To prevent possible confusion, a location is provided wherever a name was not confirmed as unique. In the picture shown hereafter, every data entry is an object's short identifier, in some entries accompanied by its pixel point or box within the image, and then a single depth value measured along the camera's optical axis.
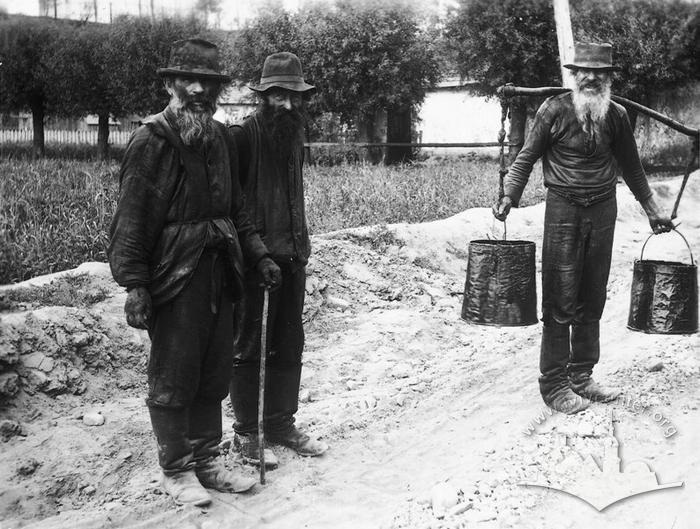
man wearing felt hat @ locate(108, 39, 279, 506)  3.79
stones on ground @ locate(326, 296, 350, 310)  7.92
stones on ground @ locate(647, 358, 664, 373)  5.88
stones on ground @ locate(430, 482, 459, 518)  3.99
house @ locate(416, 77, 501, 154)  23.97
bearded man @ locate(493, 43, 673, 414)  4.97
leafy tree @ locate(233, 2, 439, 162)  19.52
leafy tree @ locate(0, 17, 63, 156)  24.14
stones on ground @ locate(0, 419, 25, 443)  4.97
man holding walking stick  4.38
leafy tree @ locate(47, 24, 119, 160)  23.58
